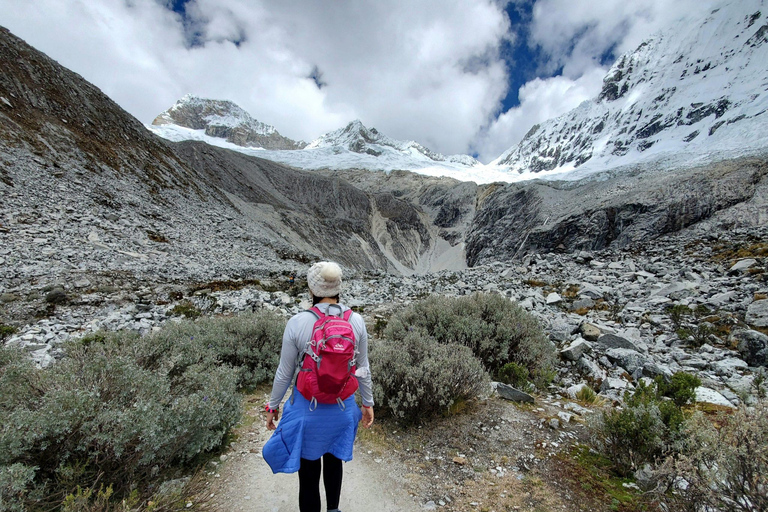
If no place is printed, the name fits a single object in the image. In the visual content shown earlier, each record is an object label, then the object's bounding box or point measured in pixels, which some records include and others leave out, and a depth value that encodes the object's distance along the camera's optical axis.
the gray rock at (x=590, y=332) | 7.78
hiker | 2.41
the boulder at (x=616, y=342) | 7.21
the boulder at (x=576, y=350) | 6.92
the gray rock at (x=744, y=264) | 12.25
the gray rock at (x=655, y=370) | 6.05
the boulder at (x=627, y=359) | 6.44
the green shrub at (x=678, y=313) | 8.64
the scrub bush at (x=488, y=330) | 6.19
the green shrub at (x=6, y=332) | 6.32
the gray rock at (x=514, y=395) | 5.13
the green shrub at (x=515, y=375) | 5.63
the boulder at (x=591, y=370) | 6.26
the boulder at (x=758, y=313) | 7.77
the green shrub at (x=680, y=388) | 4.56
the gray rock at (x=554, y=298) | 12.02
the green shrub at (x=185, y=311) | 9.04
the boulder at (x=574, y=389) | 5.58
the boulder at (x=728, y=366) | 6.22
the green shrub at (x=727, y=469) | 2.21
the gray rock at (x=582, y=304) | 11.33
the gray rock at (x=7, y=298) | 9.33
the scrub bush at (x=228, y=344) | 4.68
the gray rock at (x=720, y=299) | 9.44
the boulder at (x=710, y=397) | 4.98
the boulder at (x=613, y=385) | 5.75
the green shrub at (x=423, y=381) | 4.52
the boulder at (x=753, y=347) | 6.50
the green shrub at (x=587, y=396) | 5.32
